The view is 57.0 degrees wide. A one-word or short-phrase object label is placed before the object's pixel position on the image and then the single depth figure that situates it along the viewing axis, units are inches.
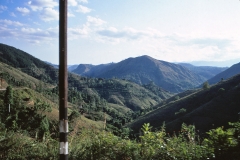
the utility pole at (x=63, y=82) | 138.1
